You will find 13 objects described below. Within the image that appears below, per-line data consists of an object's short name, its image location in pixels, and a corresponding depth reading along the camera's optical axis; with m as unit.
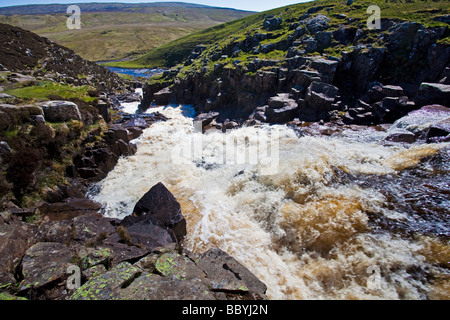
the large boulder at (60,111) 16.06
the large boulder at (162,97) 40.06
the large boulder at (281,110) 25.66
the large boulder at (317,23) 33.78
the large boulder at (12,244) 5.85
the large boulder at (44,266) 5.50
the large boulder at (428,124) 16.09
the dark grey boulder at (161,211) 10.52
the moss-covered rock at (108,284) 5.10
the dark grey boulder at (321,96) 25.31
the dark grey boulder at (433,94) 20.45
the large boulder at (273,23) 42.50
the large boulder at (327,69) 27.00
